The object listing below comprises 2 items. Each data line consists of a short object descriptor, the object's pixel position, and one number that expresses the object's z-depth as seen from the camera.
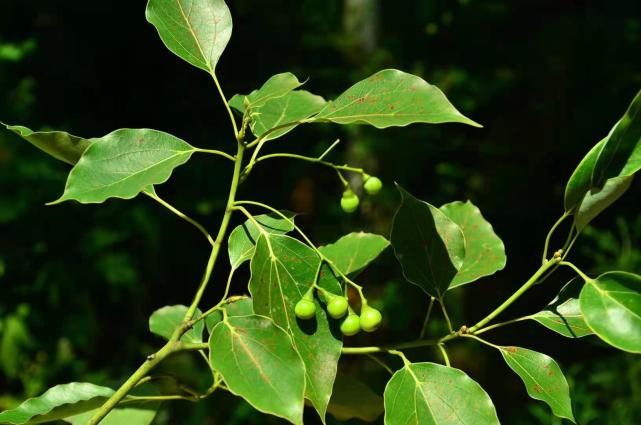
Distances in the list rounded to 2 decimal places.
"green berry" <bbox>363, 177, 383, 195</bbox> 0.72
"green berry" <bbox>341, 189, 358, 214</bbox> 0.72
